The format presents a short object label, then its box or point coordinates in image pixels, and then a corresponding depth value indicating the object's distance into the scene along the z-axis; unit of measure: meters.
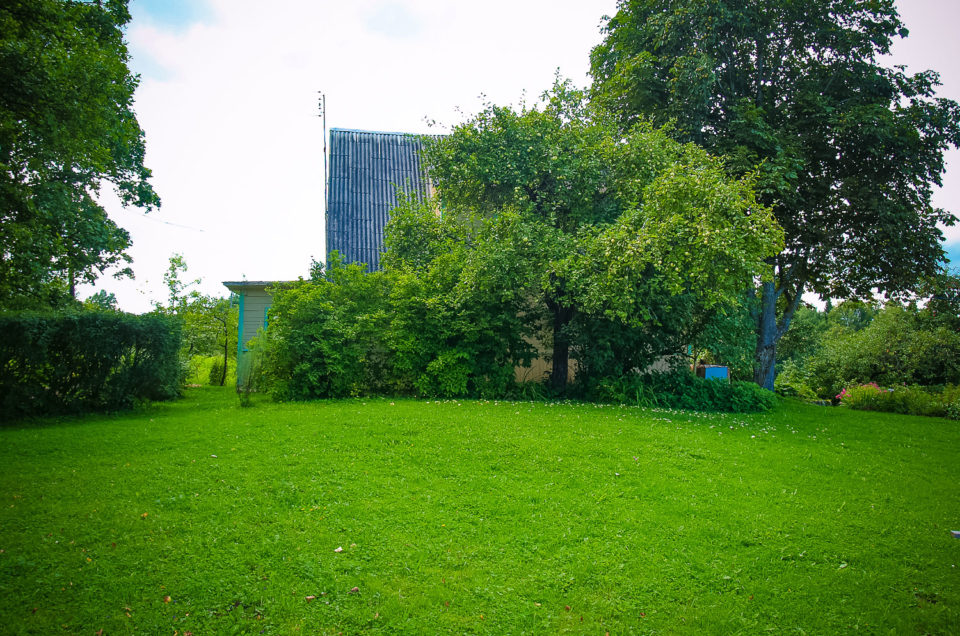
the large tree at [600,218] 9.48
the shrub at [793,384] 18.70
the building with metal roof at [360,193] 15.02
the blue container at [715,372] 15.96
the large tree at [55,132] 7.24
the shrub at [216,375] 18.16
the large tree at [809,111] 13.61
